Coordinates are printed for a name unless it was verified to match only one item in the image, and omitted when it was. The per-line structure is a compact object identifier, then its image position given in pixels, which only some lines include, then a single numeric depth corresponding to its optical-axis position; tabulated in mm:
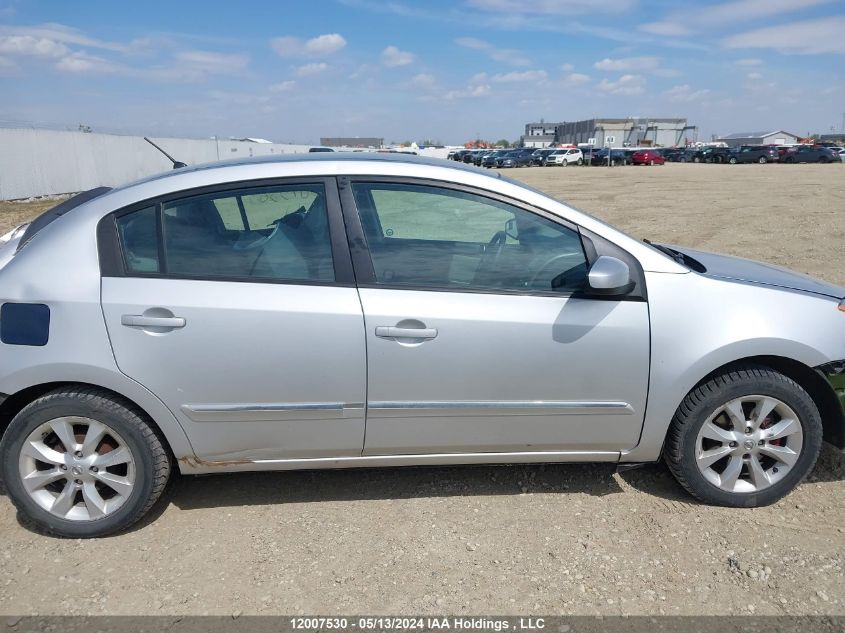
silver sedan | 2816
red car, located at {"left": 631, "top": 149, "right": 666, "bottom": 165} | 52281
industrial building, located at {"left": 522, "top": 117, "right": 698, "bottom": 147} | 99375
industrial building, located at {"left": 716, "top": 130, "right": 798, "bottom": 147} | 104988
